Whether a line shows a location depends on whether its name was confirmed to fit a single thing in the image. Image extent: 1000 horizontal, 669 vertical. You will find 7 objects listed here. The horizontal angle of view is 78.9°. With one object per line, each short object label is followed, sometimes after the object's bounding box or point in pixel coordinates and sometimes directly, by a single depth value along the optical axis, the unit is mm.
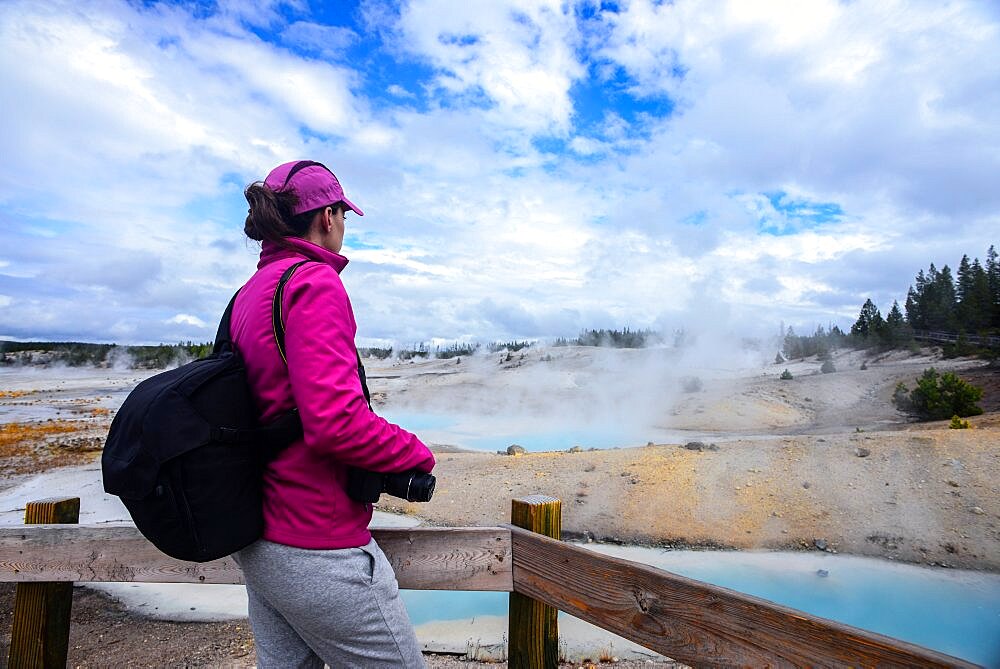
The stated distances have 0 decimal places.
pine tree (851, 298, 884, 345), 38062
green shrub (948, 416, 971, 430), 13400
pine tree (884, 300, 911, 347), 34438
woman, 1565
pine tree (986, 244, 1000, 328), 28875
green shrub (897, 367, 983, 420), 16031
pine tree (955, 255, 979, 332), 31444
